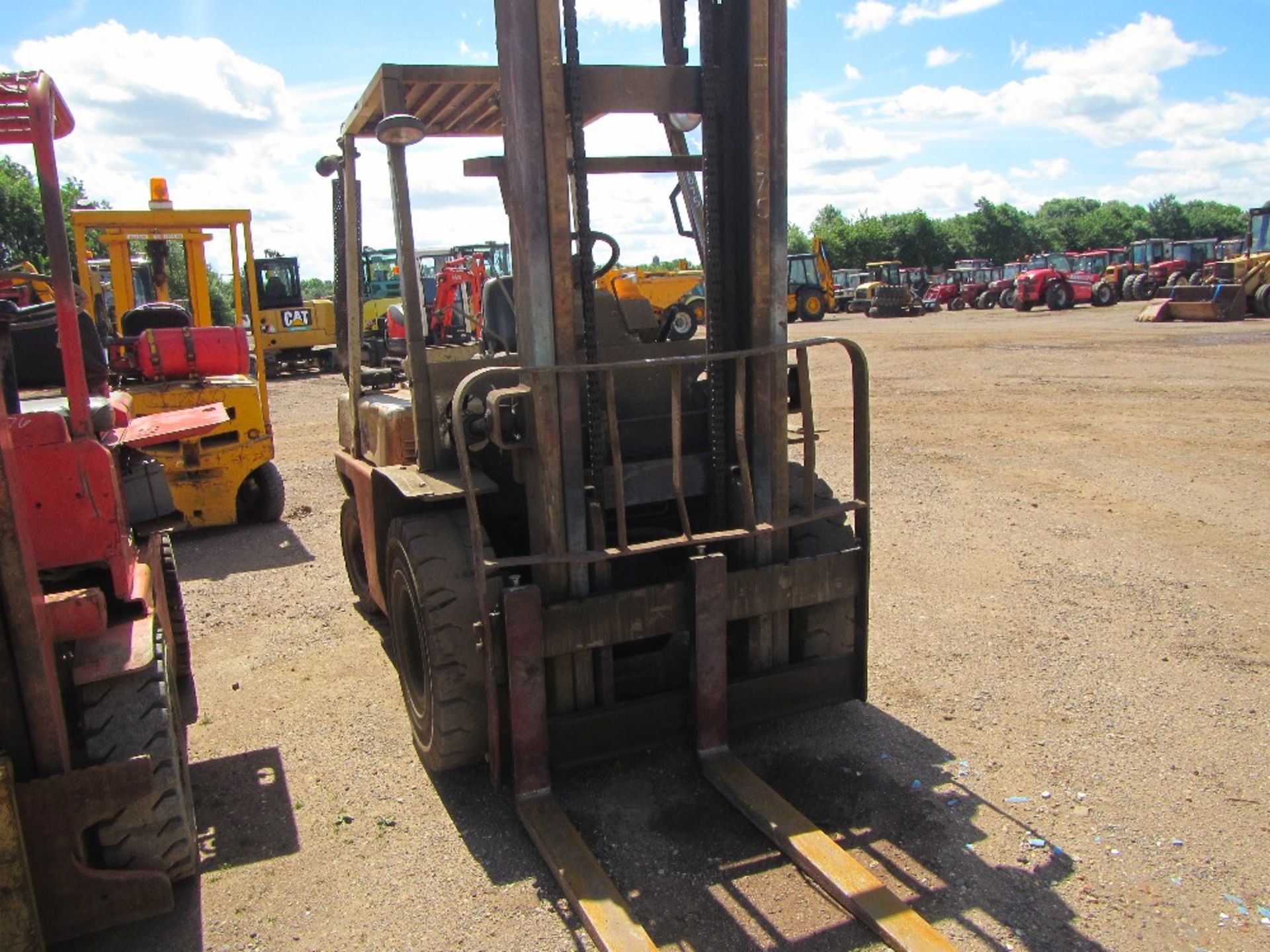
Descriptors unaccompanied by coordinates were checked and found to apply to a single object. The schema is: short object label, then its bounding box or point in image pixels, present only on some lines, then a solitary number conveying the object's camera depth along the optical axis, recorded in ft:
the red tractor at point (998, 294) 129.72
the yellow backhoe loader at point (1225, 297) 84.99
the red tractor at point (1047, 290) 117.29
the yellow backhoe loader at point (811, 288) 123.65
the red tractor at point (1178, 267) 117.60
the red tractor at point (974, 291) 135.74
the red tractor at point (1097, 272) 117.60
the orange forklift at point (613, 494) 11.18
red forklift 9.09
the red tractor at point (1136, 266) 121.60
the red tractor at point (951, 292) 136.26
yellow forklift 27.71
